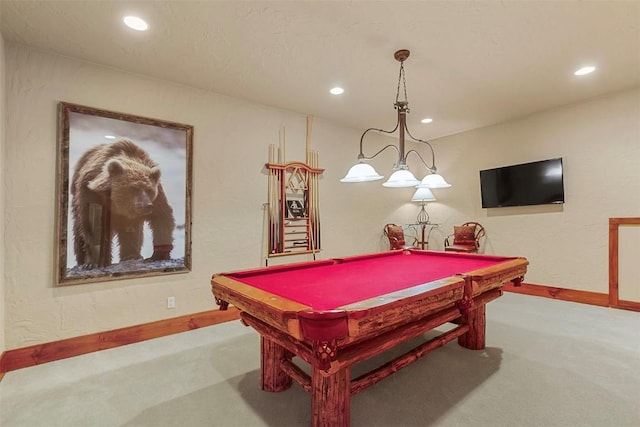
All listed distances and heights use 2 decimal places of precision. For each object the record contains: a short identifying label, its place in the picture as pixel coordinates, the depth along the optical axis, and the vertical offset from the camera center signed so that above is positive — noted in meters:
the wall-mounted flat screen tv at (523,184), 4.04 +0.49
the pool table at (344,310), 1.16 -0.42
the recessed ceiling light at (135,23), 2.11 +1.44
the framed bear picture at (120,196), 2.54 +0.21
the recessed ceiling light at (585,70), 2.92 +1.51
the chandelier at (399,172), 2.45 +0.40
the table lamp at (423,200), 5.08 +0.32
